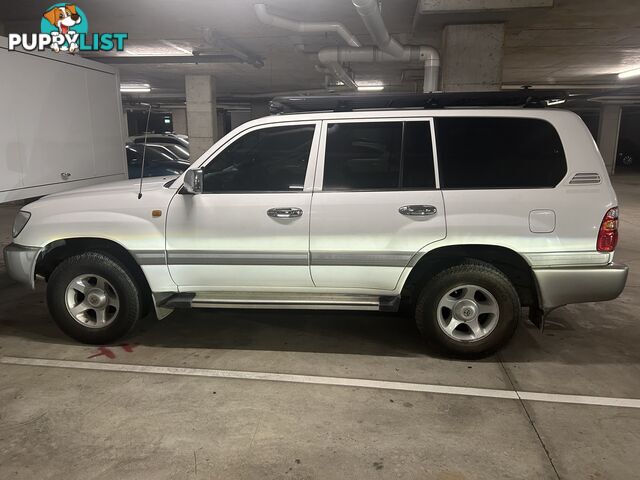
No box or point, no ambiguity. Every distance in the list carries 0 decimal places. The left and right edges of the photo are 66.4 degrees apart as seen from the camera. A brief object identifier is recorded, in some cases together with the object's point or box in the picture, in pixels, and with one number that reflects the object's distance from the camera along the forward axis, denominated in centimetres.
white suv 371
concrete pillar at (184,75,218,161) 1736
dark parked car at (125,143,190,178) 1371
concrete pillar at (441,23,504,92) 839
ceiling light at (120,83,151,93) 1876
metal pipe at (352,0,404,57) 686
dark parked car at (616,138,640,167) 3156
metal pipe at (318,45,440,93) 1008
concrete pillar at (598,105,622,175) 2686
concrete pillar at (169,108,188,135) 3253
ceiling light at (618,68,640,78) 1572
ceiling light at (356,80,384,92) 1953
